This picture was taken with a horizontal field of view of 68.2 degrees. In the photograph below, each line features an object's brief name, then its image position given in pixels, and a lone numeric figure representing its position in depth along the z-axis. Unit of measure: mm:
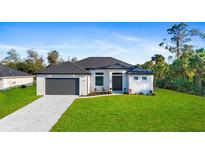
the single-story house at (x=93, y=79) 14631
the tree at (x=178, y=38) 23426
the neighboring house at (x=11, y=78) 19053
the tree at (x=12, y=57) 38476
